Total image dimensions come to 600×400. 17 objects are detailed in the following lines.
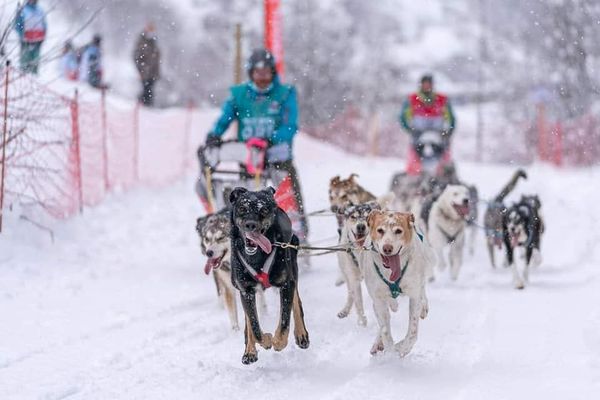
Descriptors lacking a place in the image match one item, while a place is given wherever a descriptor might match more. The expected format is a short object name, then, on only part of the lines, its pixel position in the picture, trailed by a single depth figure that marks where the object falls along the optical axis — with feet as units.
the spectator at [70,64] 99.86
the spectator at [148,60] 106.73
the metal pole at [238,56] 96.66
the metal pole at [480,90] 184.66
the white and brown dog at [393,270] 30.19
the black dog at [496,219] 49.70
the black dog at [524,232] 47.73
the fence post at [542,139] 126.72
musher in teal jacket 46.96
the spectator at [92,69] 98.92
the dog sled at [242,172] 46.09
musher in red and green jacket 68.59
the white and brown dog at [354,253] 36.09
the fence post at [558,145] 117.91
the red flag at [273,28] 87.76
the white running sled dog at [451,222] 49.21
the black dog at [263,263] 29.04
